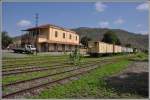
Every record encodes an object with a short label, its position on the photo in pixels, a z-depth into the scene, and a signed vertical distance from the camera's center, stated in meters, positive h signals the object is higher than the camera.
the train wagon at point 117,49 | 17.62 +0.06
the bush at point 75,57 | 8.20 -0.50
